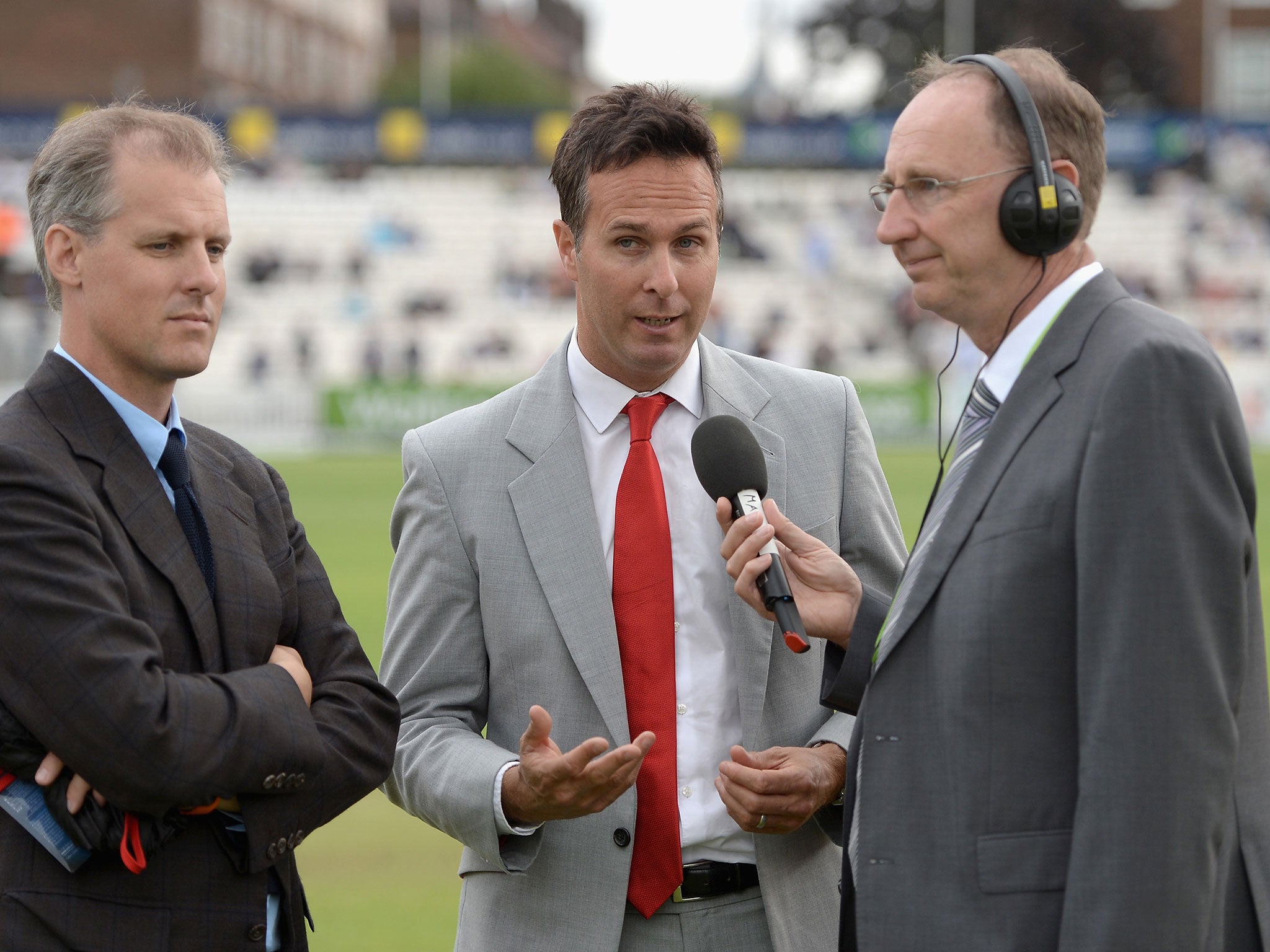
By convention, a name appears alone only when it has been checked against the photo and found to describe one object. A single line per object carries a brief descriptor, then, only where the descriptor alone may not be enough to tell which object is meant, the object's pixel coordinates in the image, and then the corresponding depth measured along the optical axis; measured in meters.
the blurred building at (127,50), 55.06
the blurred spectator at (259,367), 34.09
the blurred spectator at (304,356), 34.38
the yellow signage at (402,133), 42.06
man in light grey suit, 3.10
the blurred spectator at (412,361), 33.75
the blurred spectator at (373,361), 33.91
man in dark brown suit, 2.51
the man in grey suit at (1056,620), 2.27
